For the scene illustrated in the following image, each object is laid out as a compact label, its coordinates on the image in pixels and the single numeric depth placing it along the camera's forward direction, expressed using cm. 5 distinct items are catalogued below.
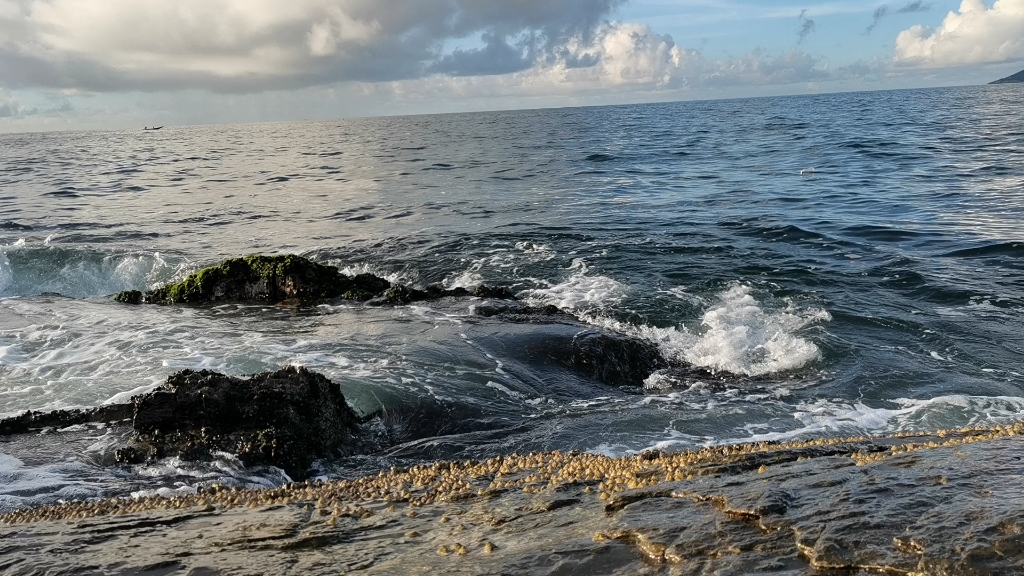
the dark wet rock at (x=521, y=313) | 1255
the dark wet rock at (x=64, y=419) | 794
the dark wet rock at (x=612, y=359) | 1037
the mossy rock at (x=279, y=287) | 1423
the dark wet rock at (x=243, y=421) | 702
